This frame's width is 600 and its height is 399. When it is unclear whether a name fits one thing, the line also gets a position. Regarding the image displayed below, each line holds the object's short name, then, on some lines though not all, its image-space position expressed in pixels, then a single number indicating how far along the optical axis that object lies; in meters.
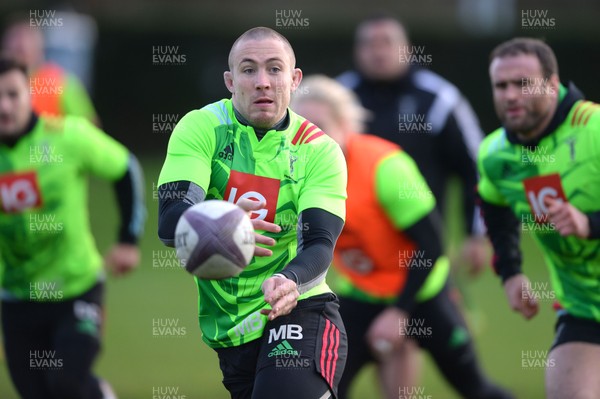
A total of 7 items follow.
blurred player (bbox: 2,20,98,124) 25.11
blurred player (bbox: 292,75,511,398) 14.84
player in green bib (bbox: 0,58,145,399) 14.91
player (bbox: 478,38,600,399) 12.42
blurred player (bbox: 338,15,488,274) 18.39
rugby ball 9.59
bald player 10.33
